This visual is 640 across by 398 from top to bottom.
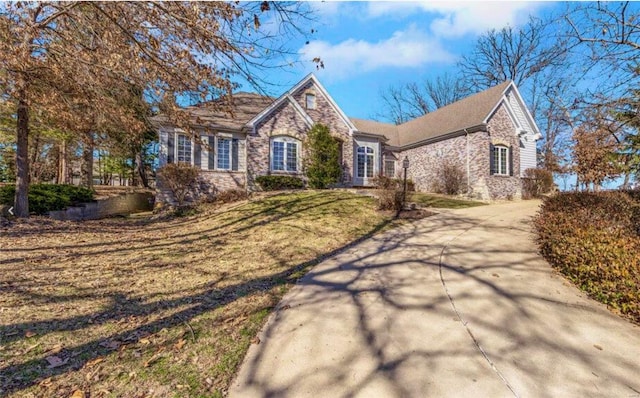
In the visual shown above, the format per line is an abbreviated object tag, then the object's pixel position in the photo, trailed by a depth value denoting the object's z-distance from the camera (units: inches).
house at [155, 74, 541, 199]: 605.3
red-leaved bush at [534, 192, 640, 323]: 155.9
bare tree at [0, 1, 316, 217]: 203.6
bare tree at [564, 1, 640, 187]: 203.0
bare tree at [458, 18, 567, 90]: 1079.0
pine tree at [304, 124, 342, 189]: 628.4
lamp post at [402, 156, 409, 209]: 418.4
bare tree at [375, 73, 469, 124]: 1360.7
